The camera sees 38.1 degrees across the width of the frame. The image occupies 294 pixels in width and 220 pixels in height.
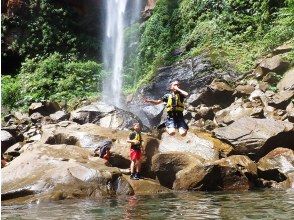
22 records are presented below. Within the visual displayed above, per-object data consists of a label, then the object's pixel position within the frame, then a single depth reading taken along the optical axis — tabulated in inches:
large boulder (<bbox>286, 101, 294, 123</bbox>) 579.5
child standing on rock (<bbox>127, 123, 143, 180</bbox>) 472.7
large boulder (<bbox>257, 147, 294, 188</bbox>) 459.5
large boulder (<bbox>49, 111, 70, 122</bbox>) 855.7
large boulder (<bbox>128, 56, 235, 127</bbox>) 880.3
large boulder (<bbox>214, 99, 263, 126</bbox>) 640.4
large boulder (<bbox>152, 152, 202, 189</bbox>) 468.8
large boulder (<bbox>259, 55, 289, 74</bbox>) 780.0
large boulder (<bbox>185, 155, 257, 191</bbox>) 437.7
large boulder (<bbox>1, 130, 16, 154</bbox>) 707.9
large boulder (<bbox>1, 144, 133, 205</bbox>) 399.2
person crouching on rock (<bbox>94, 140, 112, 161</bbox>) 508.0
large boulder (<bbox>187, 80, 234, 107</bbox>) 779.4
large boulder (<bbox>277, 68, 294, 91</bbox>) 704.7
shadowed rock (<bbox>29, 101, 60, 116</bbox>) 937.6
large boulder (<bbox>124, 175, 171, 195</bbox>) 440.5
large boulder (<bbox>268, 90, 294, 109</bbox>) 653.9
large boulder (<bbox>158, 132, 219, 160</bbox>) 501.7
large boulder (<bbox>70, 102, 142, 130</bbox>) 739.4
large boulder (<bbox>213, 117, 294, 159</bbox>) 512.6
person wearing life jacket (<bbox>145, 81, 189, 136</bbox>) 481.1
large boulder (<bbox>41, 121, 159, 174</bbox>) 522.9
